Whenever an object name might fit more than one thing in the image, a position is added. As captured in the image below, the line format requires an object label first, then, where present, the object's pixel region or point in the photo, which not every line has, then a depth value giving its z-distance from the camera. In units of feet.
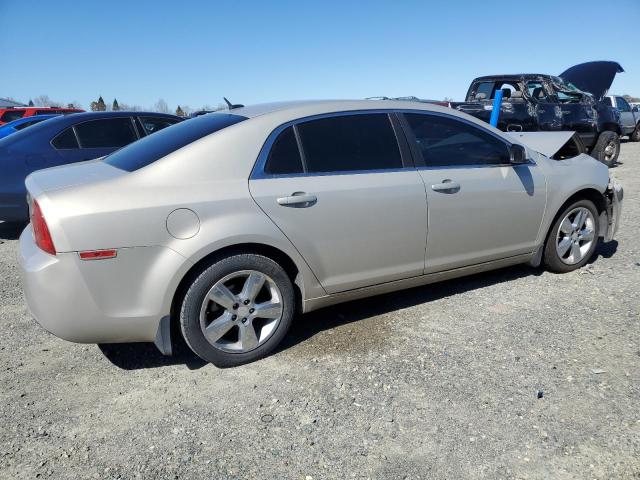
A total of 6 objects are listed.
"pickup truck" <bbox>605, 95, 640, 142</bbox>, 55.83
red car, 43.08
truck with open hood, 33.76
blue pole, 28.46
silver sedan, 8.89
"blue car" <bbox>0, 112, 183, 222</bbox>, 18.75
